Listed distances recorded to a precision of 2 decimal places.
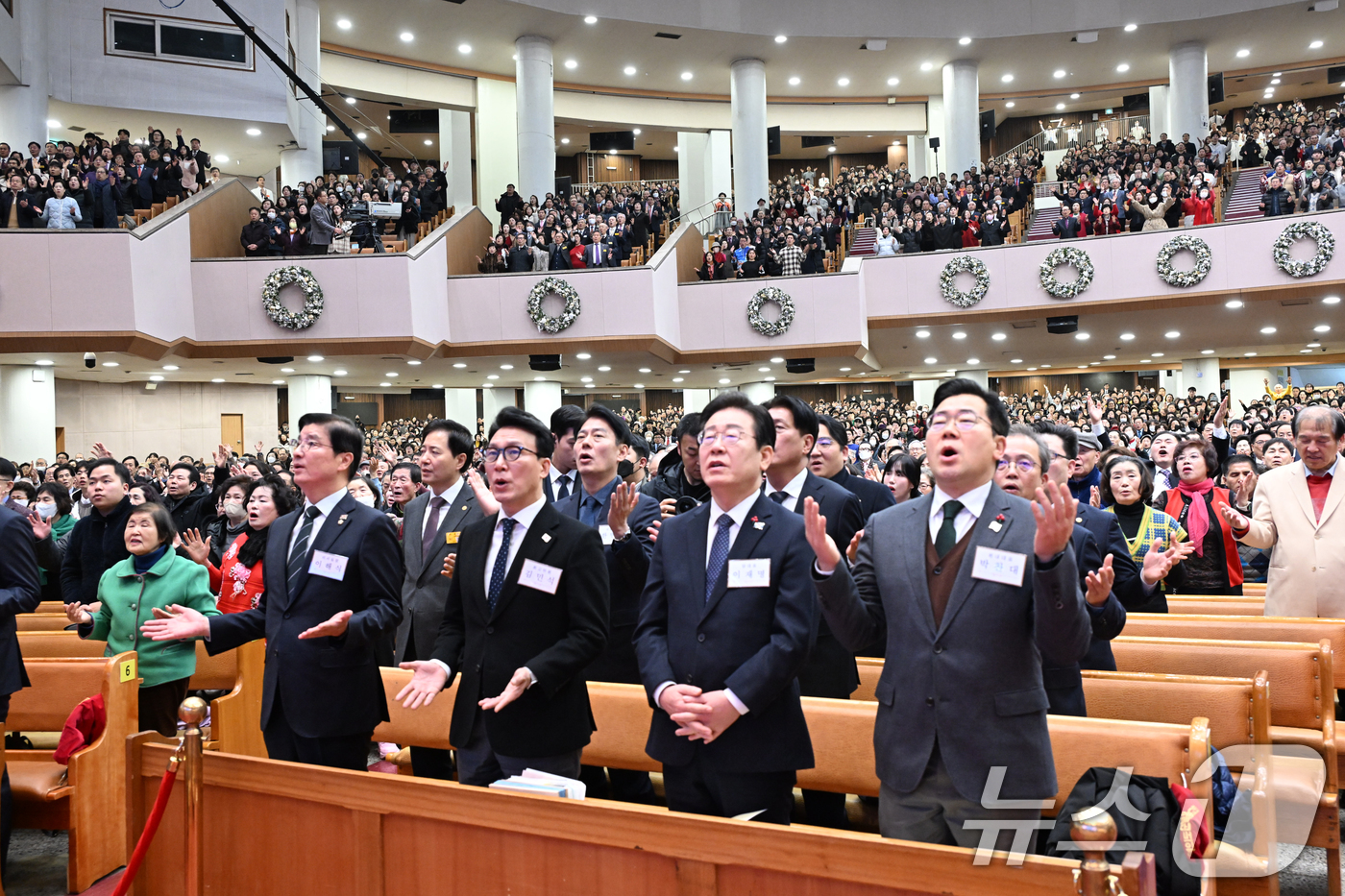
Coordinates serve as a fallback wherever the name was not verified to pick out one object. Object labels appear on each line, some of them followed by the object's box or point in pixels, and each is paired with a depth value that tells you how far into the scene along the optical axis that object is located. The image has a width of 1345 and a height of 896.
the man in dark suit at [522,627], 2.45
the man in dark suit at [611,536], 3.43
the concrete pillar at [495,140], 20.98
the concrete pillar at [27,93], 14.95
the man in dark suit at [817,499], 3.09
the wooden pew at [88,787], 3.23
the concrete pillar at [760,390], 18.41
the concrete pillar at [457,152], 22.95
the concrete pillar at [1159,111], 22.95
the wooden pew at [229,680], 3.68
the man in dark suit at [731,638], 2.17
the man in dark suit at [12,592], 3.10
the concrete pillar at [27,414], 12.73
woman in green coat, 3.76
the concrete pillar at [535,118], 18.22
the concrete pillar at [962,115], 20.39
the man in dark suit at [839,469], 3.82
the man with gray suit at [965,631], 1.93
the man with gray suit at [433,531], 3.94
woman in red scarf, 4.84
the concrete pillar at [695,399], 21.14
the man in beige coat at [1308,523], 3.86
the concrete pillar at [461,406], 18.69
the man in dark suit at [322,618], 2.78
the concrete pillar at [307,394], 15.27
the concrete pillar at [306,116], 17.06
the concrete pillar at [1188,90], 19.59
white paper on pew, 2.16
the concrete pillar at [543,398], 16.75
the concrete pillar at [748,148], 19.56
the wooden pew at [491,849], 1.70
